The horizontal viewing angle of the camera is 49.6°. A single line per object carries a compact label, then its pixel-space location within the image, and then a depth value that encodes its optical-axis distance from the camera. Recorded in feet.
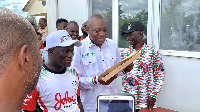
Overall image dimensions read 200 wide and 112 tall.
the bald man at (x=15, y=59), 2.26
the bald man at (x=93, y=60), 8.08
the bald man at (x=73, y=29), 14.52
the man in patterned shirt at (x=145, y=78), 9.11
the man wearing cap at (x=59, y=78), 5.81
